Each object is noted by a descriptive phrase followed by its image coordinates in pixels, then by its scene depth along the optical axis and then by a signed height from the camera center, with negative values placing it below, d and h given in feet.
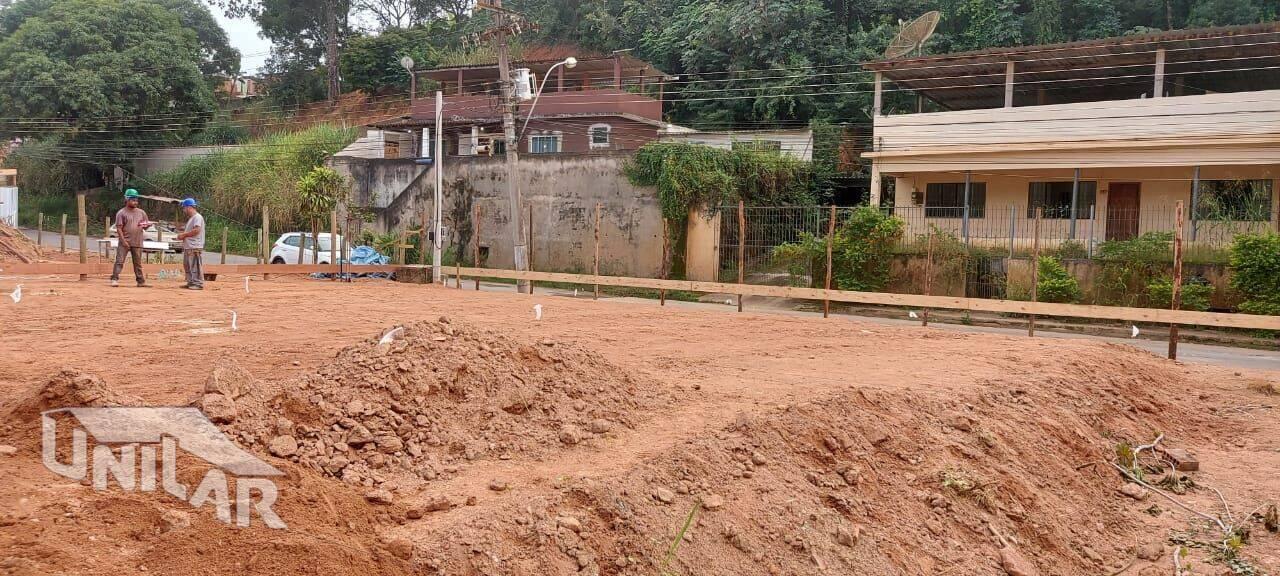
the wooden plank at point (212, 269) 63.10 -2.58
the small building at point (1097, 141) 75.00 +9.65
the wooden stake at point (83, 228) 62.90 +0.05
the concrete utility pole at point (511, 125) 87.30 +10.56
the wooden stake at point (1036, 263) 58.98 -0.27
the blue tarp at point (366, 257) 88.38 -1.73
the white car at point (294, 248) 94.02 -1.18
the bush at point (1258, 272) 59.93 -0.38
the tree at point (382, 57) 164.35 +29.93
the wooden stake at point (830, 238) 59.13 +0.90
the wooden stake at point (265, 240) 82.94 -0.47
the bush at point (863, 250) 73.15 +0.22
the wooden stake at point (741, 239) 69.46 +0.75
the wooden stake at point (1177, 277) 45.27 -0.66
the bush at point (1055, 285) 65.98 -1.69
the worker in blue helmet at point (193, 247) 54.54 -0.83
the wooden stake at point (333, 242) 78.21 -0.47
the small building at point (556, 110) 121.08 +16.93
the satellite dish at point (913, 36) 94.73 +20.99
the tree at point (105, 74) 136.36 +22.01
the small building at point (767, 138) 110.83 +13.22
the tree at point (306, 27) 172.76 +37.33
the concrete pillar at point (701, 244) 87.61 +0.35
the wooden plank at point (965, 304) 45.24 -2.50
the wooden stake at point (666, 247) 88.79 -0.05
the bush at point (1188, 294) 62.34 -1.94
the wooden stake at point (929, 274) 64.90 -1.25
